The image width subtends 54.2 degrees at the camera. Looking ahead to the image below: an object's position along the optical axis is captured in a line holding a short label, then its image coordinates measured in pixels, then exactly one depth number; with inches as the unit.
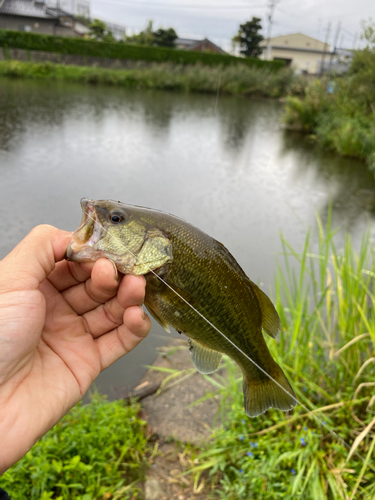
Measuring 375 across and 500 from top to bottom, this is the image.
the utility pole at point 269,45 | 1841.5
